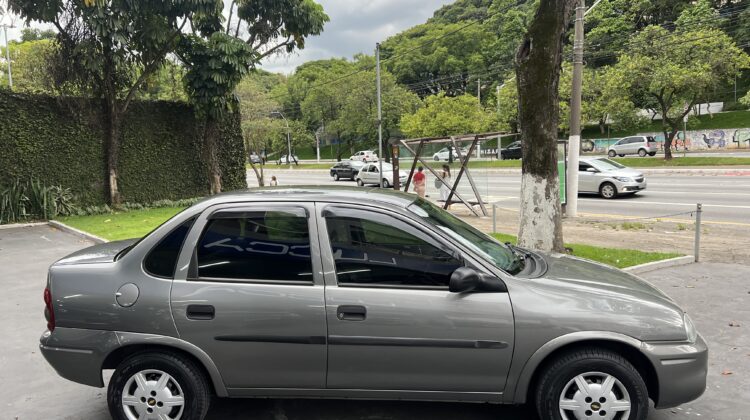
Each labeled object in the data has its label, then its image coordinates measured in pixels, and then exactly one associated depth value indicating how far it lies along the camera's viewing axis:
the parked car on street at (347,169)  35.44
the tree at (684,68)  27.88
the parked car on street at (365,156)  49.42
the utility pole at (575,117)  12.49
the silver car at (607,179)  17.17
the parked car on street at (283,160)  65.50
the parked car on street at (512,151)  44.66
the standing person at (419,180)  16.14
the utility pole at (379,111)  22.97
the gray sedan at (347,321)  3.03
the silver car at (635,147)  38.19
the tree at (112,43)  13.93
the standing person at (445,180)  15.74
